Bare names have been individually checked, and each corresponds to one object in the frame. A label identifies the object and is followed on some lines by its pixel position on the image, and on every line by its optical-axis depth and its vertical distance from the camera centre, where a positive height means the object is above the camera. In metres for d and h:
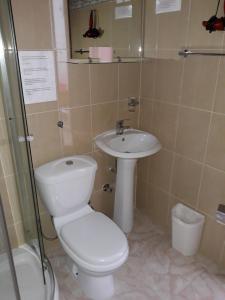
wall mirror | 1.67 +0.19
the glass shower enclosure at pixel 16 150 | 1.10 -0.54
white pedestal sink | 1.94 -0.76
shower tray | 1.54 -1.35
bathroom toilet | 1.46 -1.05
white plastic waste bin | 1.88 -1.22
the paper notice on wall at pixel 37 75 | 1.51 -0.12
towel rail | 1.52 +0.01
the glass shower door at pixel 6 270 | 0.98 -0.87
